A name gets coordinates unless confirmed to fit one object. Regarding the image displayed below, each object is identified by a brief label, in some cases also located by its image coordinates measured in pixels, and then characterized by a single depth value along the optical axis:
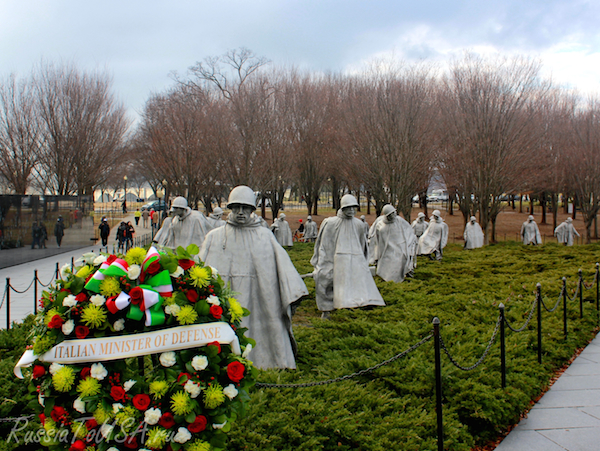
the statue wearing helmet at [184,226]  11.56
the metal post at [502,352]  5.17
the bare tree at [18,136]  24.73
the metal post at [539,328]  6.14
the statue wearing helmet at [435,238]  17.62
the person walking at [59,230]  21.03
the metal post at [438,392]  3.88
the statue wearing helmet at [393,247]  11.88
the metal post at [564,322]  7.35
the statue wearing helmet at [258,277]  5.40
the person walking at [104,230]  23.24
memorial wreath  2.77
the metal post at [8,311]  7.35
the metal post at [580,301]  8.26
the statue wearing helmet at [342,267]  8.61
